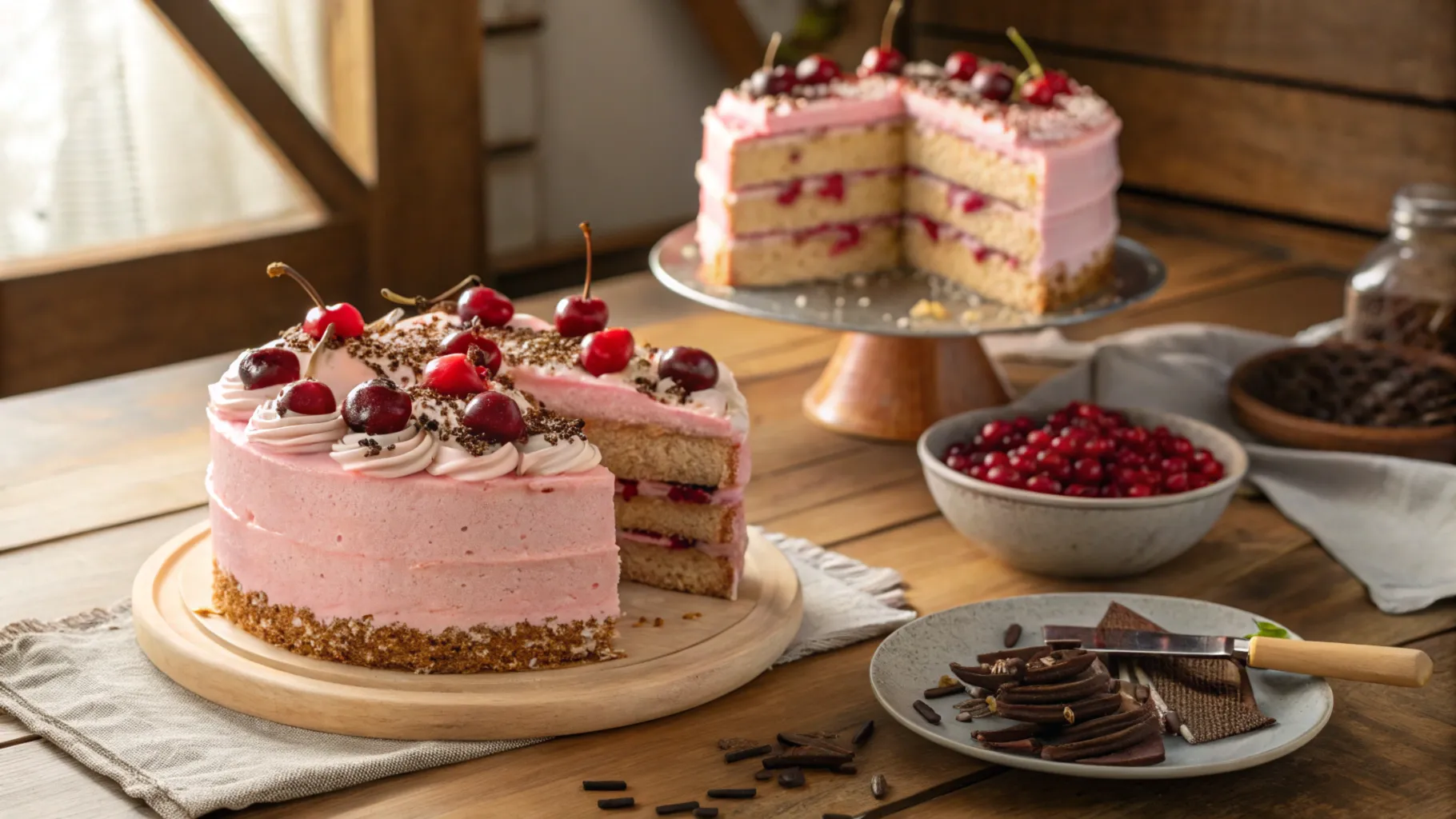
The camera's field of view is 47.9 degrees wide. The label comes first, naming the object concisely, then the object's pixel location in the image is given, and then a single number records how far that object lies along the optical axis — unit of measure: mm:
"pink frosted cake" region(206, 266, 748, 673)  1802
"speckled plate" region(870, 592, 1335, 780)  1669
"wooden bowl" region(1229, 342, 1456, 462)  2529
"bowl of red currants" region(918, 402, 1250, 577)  2139
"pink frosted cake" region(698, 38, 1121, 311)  2855
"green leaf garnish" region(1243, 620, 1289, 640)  1890
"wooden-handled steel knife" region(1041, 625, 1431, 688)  1718
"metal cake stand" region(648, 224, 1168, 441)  2719
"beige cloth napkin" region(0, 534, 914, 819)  1675
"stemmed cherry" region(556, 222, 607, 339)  2174
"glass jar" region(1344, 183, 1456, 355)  2932
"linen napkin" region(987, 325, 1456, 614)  2299
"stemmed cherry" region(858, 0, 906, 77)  3176
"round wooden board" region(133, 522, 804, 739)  1778
